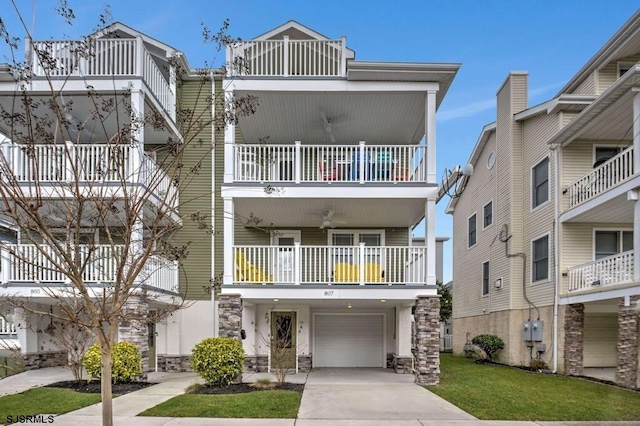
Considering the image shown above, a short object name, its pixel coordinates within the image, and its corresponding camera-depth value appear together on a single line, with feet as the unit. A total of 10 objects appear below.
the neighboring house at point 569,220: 40.78
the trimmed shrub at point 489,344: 58.54
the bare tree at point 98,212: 16.43
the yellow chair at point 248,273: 41.78
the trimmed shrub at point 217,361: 36.17
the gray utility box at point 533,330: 51.52
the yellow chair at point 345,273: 41.73
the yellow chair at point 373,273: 41.63
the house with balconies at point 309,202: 40.96
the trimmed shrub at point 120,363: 36.55
